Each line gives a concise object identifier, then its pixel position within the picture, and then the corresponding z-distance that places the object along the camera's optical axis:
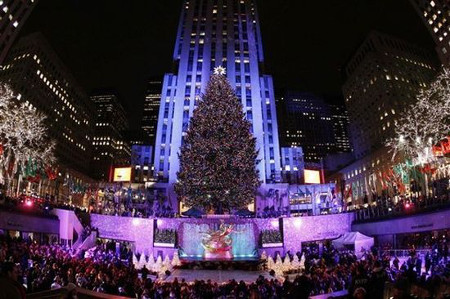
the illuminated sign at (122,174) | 65.50
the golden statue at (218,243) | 32.03
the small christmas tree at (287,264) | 28.57
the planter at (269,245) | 35.97
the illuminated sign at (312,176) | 64.44
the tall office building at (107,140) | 167.00
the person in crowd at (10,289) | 4.77
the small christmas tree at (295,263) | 28.59
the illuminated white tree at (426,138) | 36.77
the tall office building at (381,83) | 87.12
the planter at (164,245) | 34.97
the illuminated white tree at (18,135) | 35.75
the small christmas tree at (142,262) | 28.85
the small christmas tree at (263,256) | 31.62
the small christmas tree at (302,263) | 28.56
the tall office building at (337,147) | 194.29
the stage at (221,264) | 30.03
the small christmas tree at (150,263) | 28.27
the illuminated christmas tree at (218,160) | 37.09
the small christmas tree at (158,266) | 28.38
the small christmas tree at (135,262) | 28.97
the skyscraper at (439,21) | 67.25
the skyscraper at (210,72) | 71.00
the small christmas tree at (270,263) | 29.23
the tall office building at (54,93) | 84.25
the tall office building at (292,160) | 94.31
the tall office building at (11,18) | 62.88
